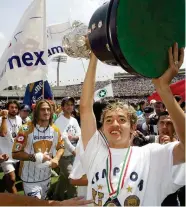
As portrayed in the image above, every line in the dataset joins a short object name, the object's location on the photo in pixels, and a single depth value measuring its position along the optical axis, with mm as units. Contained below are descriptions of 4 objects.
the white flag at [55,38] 7410
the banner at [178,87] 6305
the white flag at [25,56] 4852
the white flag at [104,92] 11023
